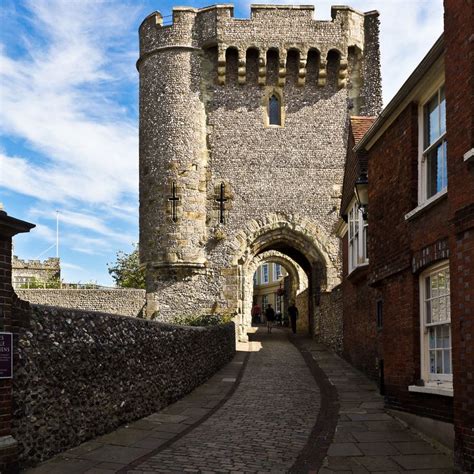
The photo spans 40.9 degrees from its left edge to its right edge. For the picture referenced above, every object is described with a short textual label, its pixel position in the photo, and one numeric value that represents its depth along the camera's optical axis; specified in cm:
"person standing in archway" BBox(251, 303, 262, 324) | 4043
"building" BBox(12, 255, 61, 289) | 5369
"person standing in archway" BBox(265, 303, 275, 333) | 2942
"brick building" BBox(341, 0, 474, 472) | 672
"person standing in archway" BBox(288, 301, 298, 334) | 2917
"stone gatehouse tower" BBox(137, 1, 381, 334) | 2477
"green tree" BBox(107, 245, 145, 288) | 5263
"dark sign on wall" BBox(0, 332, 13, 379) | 639
